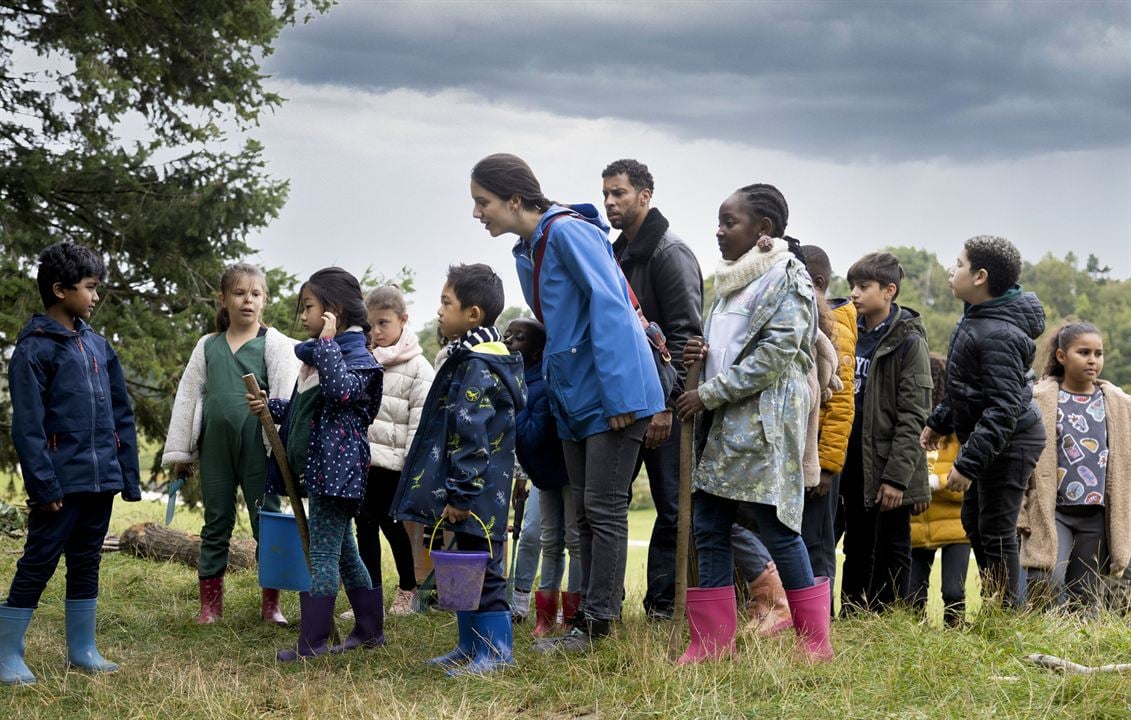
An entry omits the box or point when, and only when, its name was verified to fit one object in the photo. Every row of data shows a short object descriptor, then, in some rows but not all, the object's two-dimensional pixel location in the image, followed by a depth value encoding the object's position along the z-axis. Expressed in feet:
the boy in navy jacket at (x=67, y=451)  16.37
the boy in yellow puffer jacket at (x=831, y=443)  18.51
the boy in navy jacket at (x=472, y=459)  15.70
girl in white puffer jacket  21.09
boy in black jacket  18.20
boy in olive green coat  19.48
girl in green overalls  20.93
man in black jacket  18.16
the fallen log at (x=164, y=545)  28.29
